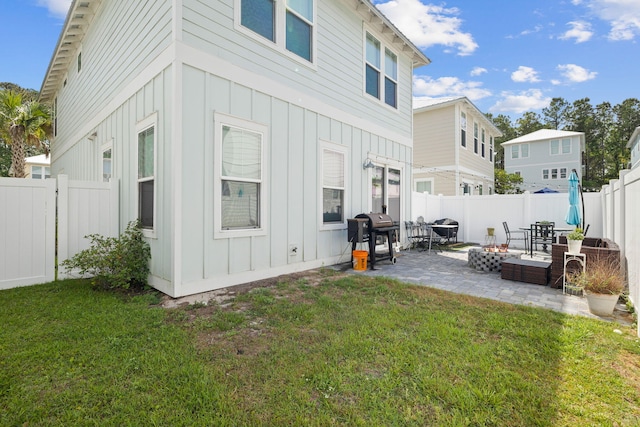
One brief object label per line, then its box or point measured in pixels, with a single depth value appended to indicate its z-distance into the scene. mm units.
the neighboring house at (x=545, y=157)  24422
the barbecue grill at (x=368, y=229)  6374
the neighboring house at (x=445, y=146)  13930
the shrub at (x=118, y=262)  4535
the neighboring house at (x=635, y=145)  21714
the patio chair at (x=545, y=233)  8453
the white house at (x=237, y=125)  4293
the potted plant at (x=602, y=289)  3672
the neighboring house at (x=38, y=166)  19422
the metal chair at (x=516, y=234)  9562
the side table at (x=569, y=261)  4710
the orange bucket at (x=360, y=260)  6328
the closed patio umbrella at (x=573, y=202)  6499
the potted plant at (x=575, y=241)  4738
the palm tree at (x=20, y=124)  11180
